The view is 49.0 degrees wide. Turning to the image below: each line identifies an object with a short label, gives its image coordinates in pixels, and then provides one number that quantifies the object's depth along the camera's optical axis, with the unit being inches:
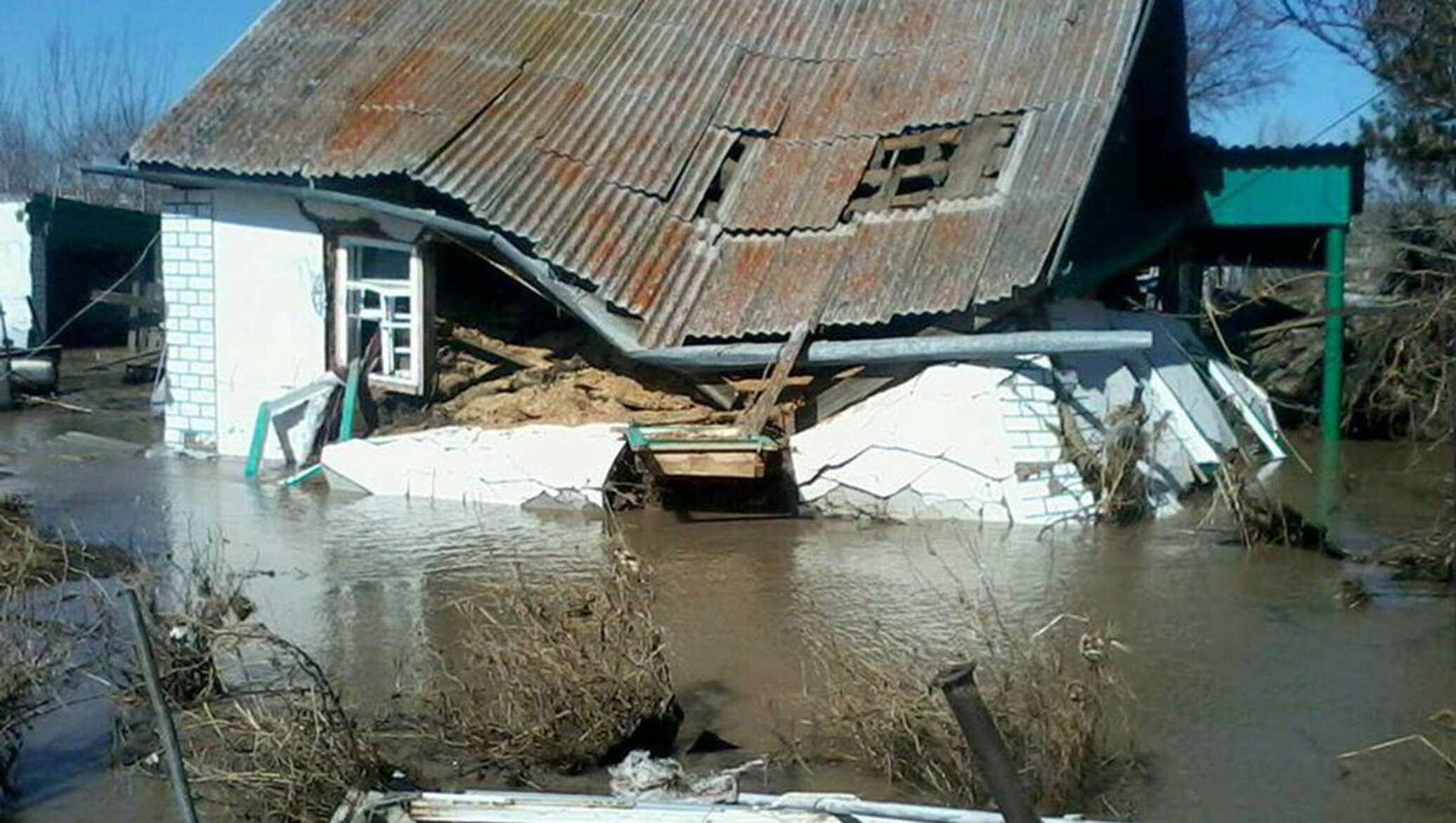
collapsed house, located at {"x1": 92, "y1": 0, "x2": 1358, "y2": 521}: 508.4
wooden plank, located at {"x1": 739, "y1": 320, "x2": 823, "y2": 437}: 505.7
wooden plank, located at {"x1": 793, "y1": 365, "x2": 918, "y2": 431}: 517.7
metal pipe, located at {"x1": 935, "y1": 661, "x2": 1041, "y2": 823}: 154.3
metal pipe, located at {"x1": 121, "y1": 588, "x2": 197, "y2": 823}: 191.9
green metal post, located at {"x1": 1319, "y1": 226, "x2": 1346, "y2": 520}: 647.8
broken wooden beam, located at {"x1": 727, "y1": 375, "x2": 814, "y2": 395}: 521.3
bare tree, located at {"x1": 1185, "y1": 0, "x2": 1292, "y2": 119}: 1424.7
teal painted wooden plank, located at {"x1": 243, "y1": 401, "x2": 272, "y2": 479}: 595.5
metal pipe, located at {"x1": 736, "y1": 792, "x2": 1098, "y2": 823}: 206.2
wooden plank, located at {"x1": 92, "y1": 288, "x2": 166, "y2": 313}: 796.1
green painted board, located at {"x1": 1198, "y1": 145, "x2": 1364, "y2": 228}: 669.3
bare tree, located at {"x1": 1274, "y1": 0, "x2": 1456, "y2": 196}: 650.2
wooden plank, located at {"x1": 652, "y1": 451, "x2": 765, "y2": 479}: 487.8
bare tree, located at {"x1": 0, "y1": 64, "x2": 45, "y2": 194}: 2096.5
